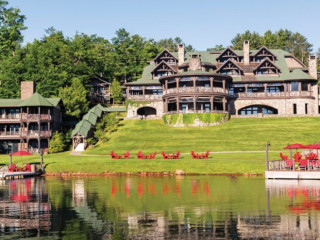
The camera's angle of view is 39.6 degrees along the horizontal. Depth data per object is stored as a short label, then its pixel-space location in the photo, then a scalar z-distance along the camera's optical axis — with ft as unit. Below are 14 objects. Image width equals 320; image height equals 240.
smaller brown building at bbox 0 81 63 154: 220.43
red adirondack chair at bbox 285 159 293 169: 127.25
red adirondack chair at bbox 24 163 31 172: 149.02
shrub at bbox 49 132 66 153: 209.08
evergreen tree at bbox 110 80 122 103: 298.56
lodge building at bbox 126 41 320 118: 242.78
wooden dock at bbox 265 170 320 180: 120.06
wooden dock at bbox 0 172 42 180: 143.82
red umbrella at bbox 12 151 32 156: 155.18
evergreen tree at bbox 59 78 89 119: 245.65
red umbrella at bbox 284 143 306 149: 127.50
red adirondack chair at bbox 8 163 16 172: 146.82
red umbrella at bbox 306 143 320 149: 126.41
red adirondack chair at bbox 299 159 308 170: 124.77
